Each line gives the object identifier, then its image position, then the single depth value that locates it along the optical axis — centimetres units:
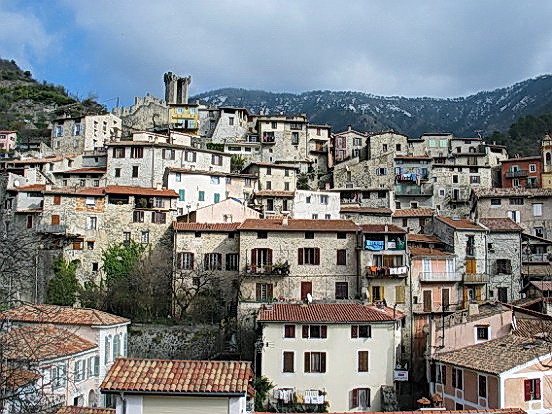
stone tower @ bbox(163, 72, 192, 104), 10556
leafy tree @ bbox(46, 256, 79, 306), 4847
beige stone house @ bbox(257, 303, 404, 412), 3519
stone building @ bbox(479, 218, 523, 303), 5009
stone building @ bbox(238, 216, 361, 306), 4491
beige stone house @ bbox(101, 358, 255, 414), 1628
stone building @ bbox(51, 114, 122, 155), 7300
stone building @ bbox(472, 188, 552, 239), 6181
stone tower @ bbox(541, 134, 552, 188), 7331
